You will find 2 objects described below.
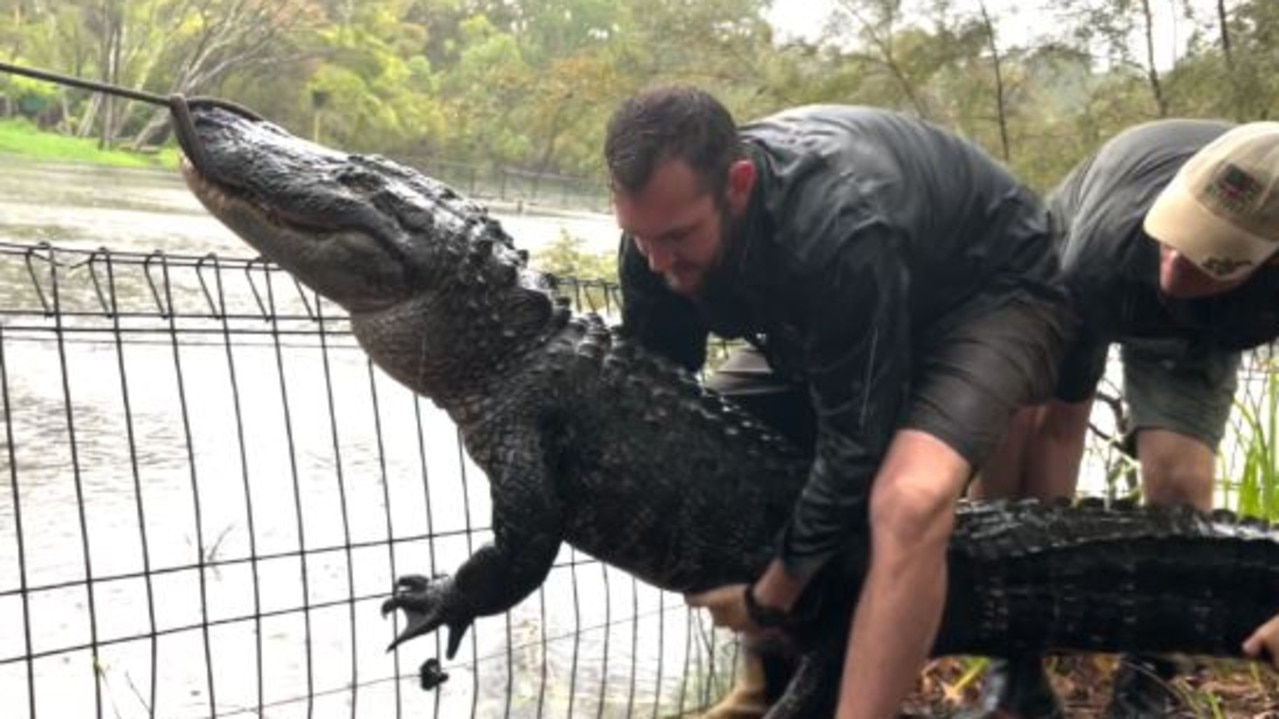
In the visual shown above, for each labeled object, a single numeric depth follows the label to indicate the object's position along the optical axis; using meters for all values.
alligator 2.93
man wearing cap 2.88
